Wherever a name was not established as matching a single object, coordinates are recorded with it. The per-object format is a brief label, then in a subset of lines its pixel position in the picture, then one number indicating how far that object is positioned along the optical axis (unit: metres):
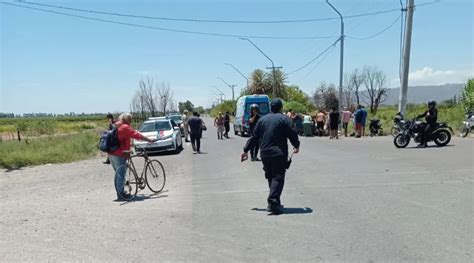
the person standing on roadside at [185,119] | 22.27
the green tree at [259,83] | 65.12
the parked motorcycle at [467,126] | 19.81
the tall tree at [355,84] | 92.50
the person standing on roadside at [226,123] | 26.59
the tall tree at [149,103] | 59.77
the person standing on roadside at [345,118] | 24.05
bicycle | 8.36
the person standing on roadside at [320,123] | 24.75
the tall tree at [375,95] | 94.00
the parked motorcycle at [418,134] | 15.61
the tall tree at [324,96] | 74.69
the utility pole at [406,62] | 20.81
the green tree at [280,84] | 61.50
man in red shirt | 8.12
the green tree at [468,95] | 36.77
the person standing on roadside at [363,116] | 21.44
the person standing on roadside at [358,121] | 21.52
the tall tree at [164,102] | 69.97
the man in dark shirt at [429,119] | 15.44
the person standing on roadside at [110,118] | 13.92
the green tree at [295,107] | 40.81
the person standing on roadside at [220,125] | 25.61
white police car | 17.69
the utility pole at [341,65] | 26.97
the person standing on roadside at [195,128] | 16.28
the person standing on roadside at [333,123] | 22.08
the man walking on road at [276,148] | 6.53
